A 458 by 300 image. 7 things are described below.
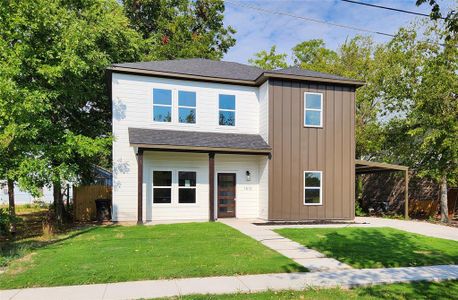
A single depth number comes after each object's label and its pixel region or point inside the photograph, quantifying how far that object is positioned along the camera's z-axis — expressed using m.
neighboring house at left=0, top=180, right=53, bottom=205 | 25.28
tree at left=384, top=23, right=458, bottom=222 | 16.05
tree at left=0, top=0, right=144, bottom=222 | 9.26
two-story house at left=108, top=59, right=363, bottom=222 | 13.91
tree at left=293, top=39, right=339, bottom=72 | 28.03
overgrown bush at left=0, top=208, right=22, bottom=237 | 8.80
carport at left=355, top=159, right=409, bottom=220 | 15.50
